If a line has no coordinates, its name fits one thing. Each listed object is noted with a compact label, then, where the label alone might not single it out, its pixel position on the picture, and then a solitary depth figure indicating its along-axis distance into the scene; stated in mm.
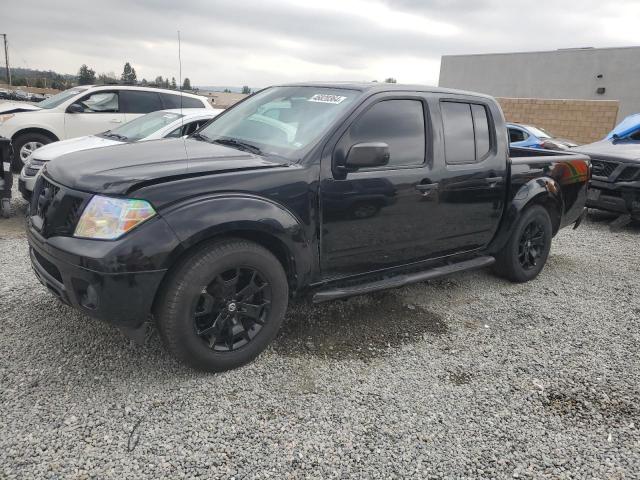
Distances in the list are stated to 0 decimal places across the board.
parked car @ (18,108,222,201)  6129
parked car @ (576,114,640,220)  7492
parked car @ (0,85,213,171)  8664
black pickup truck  2719
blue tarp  8766
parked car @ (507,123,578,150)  11349
